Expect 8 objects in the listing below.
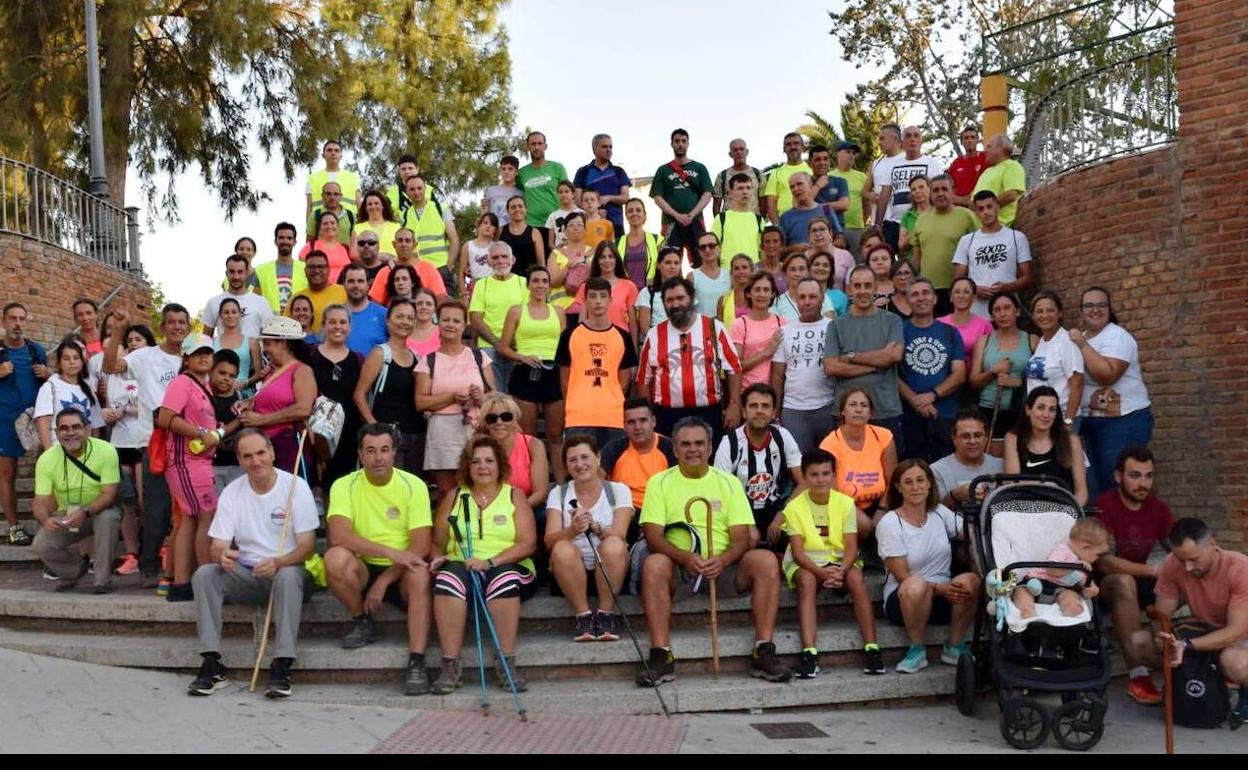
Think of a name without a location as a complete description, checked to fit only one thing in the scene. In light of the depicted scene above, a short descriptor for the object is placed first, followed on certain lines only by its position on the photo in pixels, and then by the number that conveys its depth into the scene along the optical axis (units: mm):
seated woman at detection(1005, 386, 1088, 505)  8938
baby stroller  7172
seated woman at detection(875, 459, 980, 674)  8281
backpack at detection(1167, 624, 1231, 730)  7660
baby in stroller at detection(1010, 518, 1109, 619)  7477
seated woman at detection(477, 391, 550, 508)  8836
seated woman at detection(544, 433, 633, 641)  8273
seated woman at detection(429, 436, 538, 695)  7914
